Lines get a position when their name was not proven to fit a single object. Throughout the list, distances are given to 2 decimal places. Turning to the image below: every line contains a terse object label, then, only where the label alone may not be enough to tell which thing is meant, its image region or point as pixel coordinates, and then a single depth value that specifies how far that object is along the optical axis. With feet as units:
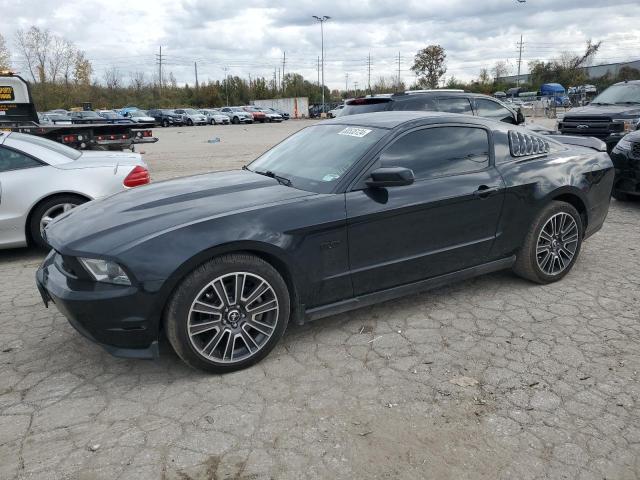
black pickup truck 34.86
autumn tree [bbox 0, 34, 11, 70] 176.49
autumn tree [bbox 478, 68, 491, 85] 246.06
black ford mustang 9.88
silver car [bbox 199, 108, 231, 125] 149.69
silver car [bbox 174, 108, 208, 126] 146.51
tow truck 33.58
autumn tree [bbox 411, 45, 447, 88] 244.42
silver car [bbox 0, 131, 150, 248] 18.22
